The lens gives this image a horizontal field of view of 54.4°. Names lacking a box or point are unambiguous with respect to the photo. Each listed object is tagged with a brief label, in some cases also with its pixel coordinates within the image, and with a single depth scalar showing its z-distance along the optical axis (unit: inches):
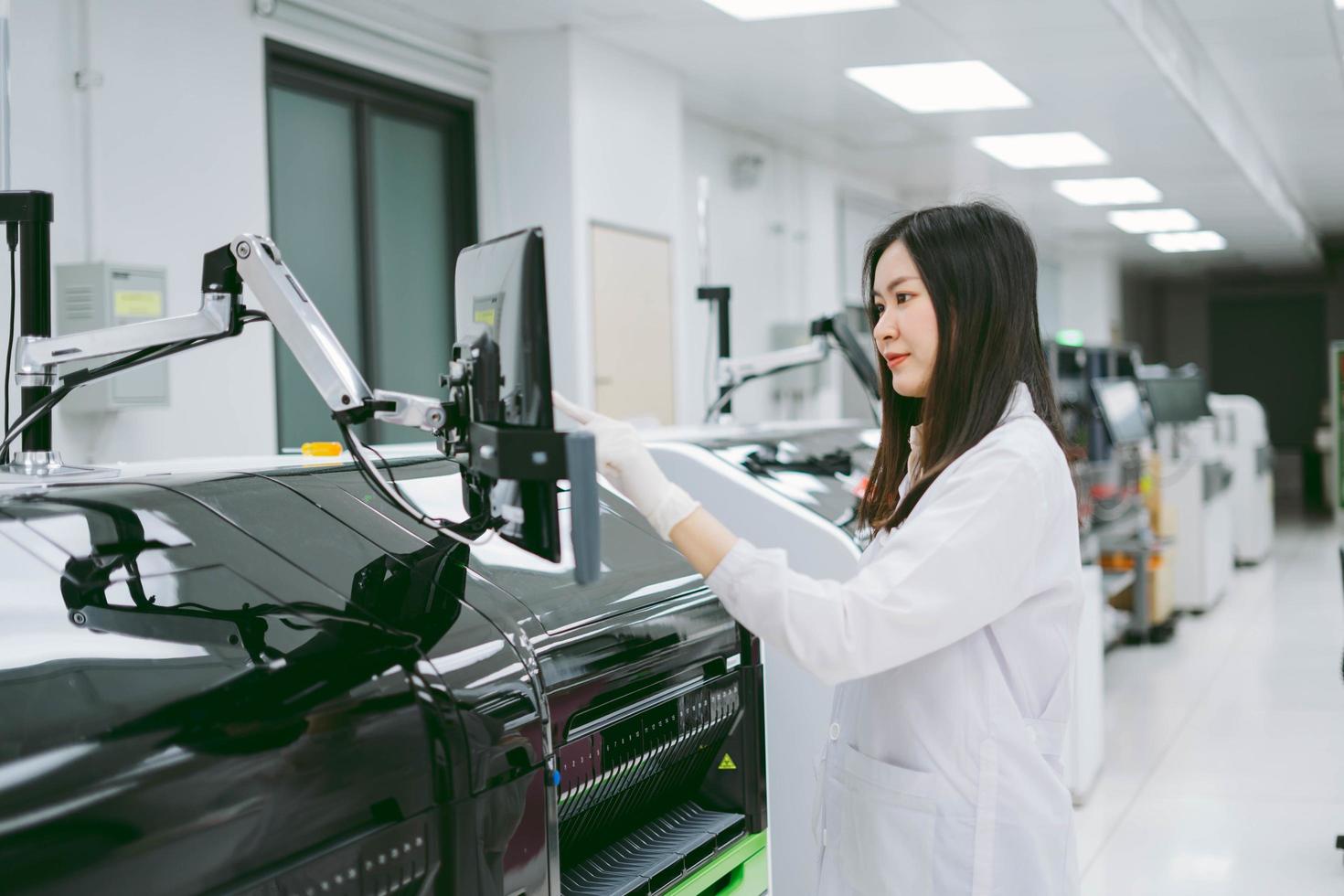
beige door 217.0
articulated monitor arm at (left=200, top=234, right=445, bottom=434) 52.9
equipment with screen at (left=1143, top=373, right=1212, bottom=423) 258.9
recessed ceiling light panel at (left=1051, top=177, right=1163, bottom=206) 356.8
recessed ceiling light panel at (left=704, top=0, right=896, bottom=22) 186.1
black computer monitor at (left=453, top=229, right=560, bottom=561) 49.1
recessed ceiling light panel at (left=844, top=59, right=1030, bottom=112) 228.7
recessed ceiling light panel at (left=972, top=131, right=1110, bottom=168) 294.7
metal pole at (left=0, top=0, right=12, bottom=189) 84.9
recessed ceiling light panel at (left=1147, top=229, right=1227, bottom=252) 486.6
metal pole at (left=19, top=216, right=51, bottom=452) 61.1
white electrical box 132.3
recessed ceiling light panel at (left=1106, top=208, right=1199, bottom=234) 420.8
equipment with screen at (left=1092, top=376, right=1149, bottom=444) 218.8
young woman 52.3
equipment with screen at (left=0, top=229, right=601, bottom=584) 47.9
